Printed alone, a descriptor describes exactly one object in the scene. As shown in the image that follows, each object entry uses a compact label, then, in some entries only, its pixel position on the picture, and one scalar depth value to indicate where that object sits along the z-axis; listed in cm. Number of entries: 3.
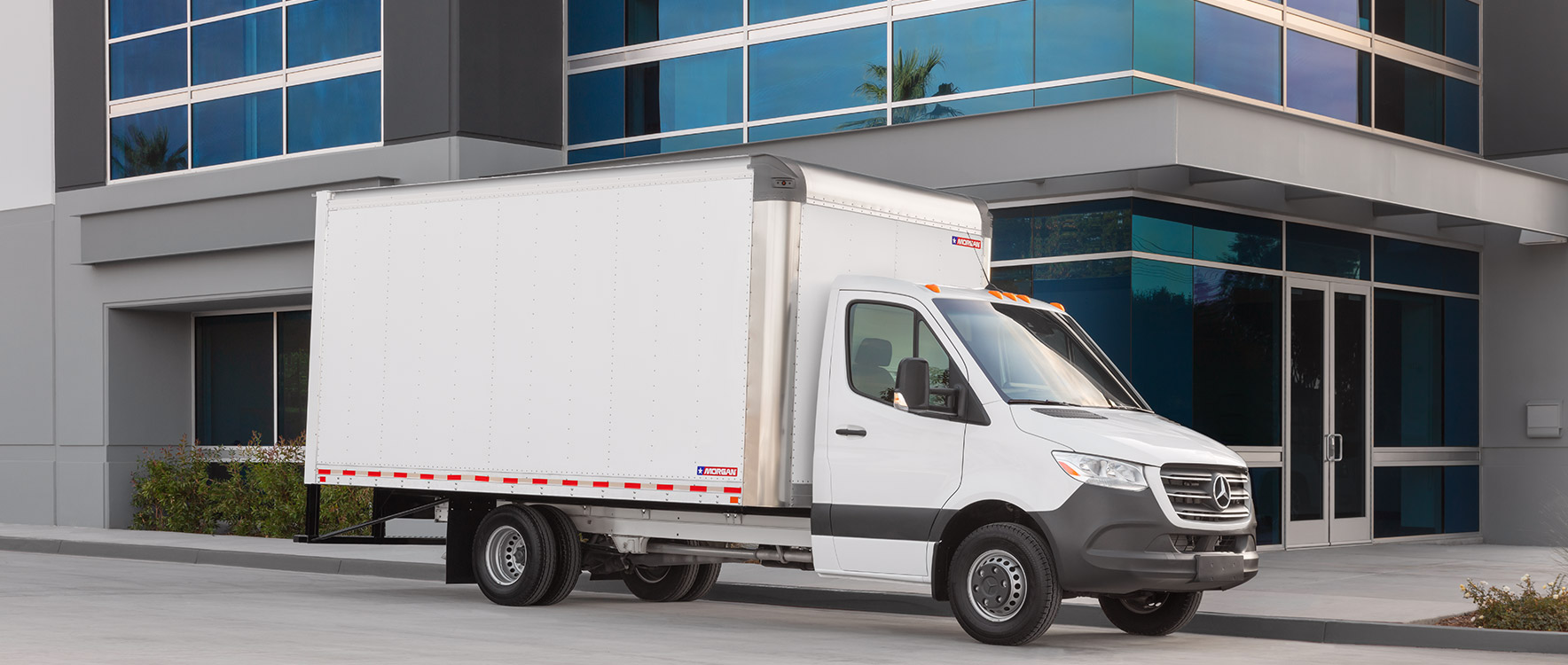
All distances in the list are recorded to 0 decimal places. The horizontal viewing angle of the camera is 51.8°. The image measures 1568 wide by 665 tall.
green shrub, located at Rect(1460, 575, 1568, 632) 1067
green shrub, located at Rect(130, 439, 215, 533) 2323
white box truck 1030
